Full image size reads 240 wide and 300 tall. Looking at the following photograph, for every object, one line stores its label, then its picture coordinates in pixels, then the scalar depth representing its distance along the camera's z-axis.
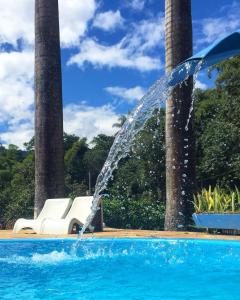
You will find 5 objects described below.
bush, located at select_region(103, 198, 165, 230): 8.86
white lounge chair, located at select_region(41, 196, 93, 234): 7.61
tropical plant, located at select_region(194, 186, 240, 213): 7.11
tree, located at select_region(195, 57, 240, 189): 11.66
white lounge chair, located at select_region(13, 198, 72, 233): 8.10
